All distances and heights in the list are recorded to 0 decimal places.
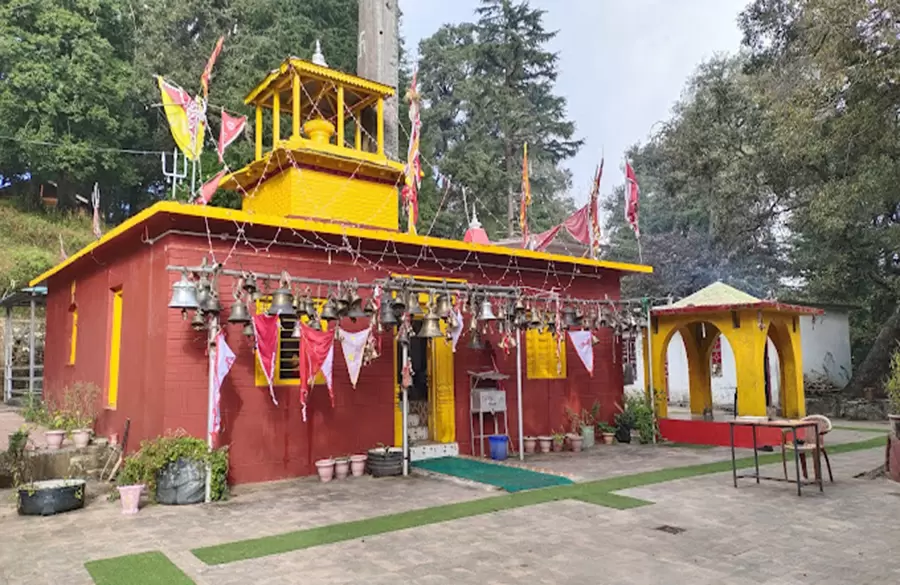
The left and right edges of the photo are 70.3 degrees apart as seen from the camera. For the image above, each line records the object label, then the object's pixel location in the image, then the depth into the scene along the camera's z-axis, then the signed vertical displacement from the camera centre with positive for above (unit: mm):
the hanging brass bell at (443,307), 9969 +899
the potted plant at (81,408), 10688 -679
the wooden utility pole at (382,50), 14570 +7240
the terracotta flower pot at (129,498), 8008 -1576
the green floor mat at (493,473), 9656 -1764
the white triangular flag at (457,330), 10422 +564
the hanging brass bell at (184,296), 8492 +983
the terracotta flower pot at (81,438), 10648 -1088
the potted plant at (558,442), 13362 -1644
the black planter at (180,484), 8539 -1518
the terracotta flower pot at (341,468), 10328 -1626
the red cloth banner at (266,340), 9148 +411
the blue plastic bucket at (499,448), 11945 -1566
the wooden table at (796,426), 8820 -936
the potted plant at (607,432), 14383 -1573
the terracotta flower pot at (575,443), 13422 -1679
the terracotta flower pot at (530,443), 13031 -1622
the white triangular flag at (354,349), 9914 +277
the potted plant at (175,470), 8562 -1342
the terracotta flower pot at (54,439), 10516 -1082
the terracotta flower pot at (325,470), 10102 -1612
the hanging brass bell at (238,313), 8781 +767
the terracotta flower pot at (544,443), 13109 -1630
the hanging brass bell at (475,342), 11434 +407
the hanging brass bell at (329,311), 9079 +800
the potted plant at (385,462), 10430 -1569
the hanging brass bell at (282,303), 8648 +879
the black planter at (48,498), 7957 -1567
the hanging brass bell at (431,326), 9648 +592
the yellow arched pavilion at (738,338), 13938 +504
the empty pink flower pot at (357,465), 10523 -1610
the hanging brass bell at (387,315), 9633 +766
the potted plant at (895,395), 9941 -616
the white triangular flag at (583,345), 12785 +345
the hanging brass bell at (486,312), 10673 +870
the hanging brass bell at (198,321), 9047 +688
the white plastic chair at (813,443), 8984 -1236
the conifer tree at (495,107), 35219 +14891
